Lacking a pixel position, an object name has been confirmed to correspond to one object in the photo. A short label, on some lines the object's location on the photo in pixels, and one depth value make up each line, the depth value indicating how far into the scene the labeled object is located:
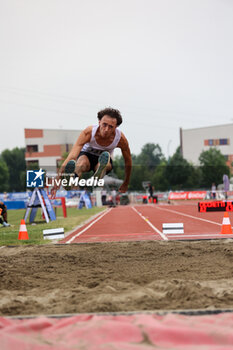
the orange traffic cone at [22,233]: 11.42
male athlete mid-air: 11.62
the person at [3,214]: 15.92
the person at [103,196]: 37.88
